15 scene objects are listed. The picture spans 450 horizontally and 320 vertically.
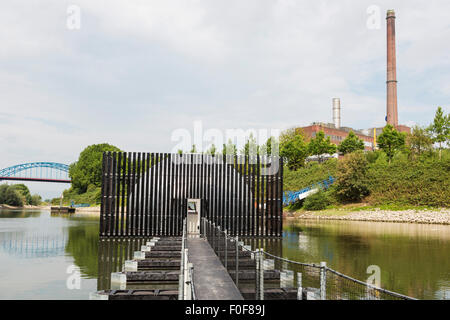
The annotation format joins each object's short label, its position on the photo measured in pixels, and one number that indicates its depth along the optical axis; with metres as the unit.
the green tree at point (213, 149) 48.96
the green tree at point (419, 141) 43.47
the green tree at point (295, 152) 57.00
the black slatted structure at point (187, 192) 19.67
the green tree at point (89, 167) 67.00
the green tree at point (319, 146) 58.25
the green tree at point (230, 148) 47.19
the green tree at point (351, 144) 56.69
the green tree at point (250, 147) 50.06
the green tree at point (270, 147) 53.30
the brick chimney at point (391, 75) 59.44
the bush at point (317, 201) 41.19
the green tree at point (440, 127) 41.24
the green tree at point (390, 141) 50.50
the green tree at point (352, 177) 39.84
